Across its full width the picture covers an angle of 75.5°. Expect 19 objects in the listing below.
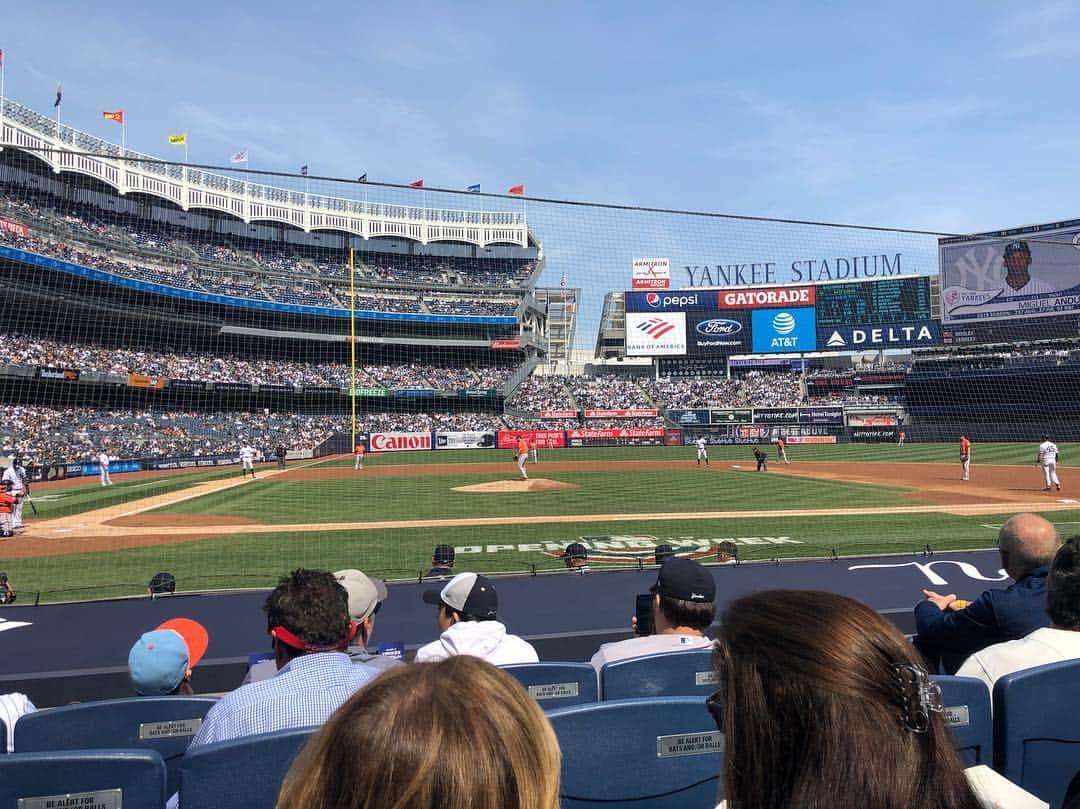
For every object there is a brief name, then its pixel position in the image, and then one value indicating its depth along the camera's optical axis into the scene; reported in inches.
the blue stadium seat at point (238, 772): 87.0
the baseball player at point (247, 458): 1205.7
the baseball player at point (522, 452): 1064.8
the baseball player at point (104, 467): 1069.1
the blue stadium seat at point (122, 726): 119.5
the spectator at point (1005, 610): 146.3
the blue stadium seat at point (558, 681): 133.3
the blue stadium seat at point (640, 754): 98.0
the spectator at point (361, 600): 173.3
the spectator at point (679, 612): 152.0
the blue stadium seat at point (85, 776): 83.0
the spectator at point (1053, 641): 120.3
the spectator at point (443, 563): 370.0
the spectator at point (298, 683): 99.3
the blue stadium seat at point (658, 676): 140.0
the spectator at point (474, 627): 152.1
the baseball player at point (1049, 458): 814.5
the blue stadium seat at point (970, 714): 111.1
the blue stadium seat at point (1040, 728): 110.3
